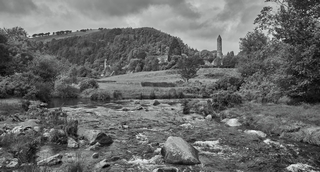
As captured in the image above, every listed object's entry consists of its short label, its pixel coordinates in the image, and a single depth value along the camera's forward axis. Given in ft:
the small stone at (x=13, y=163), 30.01
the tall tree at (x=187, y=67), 276.62
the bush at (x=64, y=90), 169.27
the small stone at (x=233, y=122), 65.92
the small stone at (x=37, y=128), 49.03
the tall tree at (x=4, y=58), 146.38
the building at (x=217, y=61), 568.53
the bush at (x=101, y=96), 163.02
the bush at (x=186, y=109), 91.36
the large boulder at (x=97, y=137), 43.57
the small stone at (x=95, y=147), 40.22
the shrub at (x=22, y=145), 33.13
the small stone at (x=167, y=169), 29.85
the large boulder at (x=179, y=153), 34.06
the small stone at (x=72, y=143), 40.98
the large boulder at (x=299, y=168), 31.78
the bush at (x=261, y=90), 83.50
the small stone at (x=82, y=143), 42.34
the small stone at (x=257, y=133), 51.96
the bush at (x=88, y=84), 199.69
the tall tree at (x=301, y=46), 65.26
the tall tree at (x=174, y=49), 589.94
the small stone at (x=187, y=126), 62.90
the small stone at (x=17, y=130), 45.11
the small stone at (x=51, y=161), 31.36
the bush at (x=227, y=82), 184.75
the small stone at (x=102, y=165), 31.57
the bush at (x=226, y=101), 93.10
